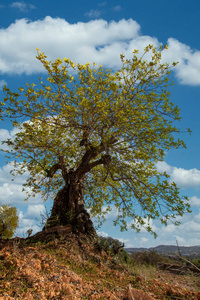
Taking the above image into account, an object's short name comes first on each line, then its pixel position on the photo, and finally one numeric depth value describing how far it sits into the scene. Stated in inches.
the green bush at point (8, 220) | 537.6
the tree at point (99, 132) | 407.2
